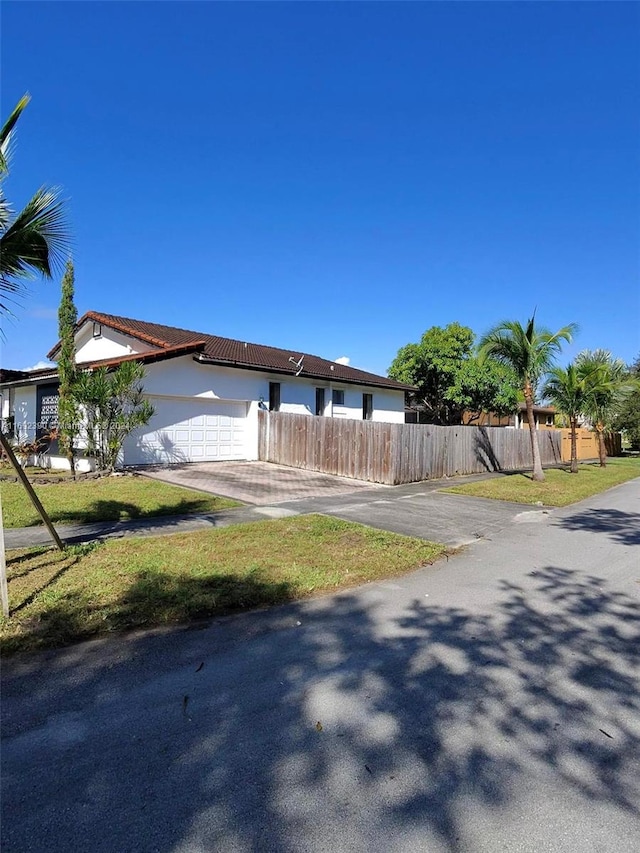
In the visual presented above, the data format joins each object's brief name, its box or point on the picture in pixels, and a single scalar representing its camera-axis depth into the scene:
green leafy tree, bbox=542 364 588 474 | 19.08
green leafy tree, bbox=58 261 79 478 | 13.19
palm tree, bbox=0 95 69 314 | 4.80
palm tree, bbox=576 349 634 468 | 19.14
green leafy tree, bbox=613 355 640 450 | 34.84
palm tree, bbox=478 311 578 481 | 15.23
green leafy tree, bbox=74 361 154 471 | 13.40
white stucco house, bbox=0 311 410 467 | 16.22
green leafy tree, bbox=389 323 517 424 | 26.47
